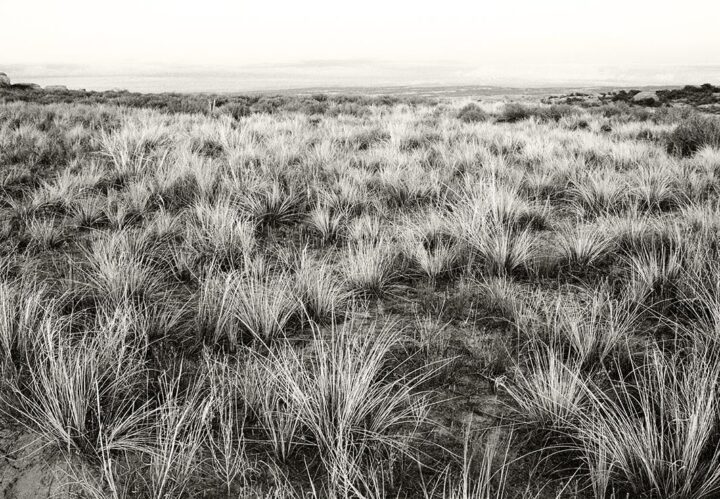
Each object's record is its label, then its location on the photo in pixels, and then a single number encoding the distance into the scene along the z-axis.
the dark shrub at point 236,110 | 17.25
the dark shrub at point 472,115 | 16.70
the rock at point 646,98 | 28.38
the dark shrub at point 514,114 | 17.41
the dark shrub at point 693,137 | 9.15
